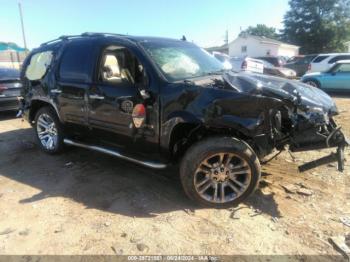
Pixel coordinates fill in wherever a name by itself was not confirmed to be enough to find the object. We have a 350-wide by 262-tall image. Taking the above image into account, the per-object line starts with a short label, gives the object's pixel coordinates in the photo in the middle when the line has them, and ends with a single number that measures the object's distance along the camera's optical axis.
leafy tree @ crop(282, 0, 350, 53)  41.41
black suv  3.67
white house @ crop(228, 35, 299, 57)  41.19
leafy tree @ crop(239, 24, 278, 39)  78.12
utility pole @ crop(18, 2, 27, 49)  29.48
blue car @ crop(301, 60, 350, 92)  12.25
